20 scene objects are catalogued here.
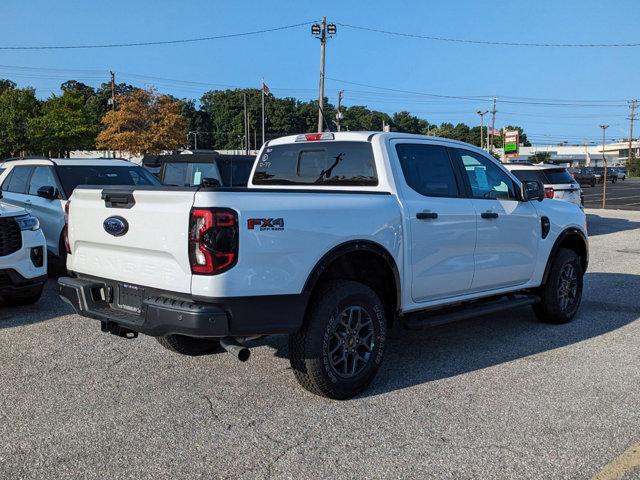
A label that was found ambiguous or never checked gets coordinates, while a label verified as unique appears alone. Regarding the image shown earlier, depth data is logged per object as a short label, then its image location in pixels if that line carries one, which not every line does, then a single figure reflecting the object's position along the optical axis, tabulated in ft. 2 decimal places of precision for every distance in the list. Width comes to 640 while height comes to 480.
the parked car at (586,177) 174.91
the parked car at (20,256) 21.27
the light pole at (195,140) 394.81
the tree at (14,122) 177.37
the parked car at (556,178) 47.39
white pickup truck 12.10
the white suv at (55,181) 29.40
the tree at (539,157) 325.83
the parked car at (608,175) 198.43
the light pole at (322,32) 121.60
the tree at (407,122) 377.21
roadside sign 101.14
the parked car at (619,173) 215.45
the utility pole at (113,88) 180.89
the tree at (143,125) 175.42
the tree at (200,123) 427.33
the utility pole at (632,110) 346.33
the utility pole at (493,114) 259.72
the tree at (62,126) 167.05
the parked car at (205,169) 37.40
